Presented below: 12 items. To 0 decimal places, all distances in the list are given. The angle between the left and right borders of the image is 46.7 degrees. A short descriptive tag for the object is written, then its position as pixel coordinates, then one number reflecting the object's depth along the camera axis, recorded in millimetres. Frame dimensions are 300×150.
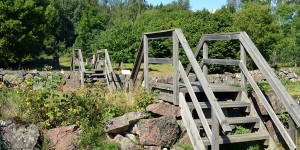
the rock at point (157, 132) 5887
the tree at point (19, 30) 24141
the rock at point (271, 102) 6242
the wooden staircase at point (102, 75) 14352
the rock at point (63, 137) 5930
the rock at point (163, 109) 6258
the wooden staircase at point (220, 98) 4867
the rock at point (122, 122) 6070
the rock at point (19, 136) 5774
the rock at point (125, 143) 5918
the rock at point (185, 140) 5984
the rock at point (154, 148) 5871
